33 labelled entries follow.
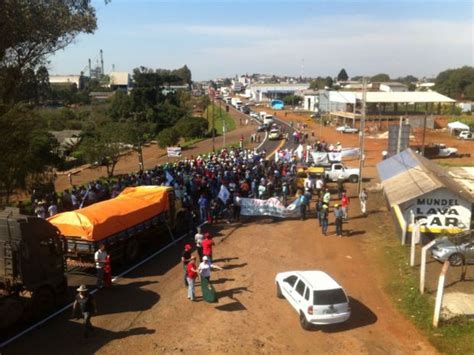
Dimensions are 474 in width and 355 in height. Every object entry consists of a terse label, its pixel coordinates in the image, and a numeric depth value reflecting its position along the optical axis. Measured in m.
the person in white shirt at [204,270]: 16.28
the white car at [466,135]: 72.75
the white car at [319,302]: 14.55
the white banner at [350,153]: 45.63
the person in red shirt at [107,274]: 16.92
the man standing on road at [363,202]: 29.02
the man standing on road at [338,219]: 24.39
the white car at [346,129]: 81.12
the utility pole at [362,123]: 31.36
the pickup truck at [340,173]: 38.66
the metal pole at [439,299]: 14.99
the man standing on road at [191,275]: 16.19
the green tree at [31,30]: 24.08
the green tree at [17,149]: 24.67
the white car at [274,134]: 73.50
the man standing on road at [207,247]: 18.41
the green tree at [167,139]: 68.94
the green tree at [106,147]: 47.53
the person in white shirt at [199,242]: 19.31
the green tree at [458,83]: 152.88
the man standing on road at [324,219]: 24.53
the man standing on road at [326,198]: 25.75
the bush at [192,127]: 79.75
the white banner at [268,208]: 27.67
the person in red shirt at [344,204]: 26.63
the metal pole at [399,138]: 41.77
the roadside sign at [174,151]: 42.02
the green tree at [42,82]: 28.41
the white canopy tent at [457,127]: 75.38
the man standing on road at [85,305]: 13.44
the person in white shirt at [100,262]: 16.64
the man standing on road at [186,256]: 16.90
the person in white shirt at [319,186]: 32.44
